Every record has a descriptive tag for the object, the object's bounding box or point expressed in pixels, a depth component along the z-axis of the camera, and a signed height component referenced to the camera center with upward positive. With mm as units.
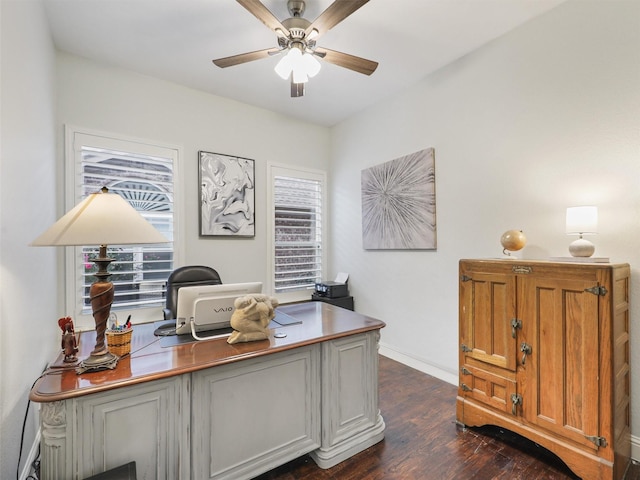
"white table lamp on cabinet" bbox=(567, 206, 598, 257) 1900 +76
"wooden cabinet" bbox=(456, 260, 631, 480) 1635 -729
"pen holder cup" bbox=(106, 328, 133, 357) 1496 -496
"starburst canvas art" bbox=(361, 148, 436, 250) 3125 +391
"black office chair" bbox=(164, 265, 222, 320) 2698 -369
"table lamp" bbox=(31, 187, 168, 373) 1211 +25
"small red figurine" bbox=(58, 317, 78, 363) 1372 -453
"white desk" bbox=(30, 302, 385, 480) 1219 -809
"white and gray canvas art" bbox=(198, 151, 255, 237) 3371 +519
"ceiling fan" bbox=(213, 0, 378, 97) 1856 +1334
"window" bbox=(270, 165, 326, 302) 3959 +114
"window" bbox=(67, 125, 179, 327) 2727 +381
